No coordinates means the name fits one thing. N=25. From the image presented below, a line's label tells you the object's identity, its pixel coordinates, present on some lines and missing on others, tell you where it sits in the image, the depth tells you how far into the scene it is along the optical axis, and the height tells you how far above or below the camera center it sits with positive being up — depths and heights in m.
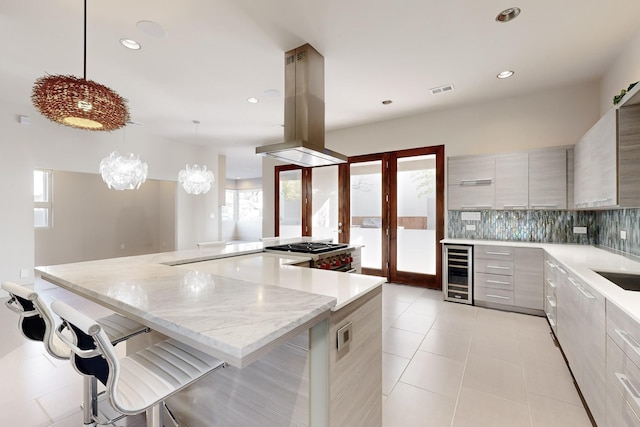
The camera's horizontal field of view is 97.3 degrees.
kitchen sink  1.93 -0.46
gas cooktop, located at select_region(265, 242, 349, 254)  2.61 -0.33
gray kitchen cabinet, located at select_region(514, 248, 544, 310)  3.41 -0.79
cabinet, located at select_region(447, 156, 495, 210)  4.00 +0.47
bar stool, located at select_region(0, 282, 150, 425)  1.24 -0.60
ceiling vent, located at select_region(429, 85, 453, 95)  3.76 +1.70
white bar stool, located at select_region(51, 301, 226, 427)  0.97 -0.65
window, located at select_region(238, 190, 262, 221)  12.88 +0.41
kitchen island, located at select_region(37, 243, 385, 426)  0.91 -0.40
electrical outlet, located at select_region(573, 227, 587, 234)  3.63 -0.21
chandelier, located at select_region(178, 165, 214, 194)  5.17 +0.64
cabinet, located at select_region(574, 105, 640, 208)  2.08 +0.44
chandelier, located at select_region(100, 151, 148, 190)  3.99 +0.63
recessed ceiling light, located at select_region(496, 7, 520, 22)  2.31 +1.68
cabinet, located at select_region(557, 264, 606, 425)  1.56 -0.81
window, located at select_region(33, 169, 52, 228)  6.35 +0.33
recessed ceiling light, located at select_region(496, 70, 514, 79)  3.34 +1.69
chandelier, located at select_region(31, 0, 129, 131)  1.74 +0.73
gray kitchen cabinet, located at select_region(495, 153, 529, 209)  3.77 +0.45
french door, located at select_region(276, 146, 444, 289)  4.75 +0.09
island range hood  2.68 +1.04
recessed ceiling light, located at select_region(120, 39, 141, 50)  2.73 +1.68
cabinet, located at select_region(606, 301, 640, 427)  1.19 -0.72
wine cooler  3.90 -0.84
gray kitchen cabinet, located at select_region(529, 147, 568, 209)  3.55 +0.46
